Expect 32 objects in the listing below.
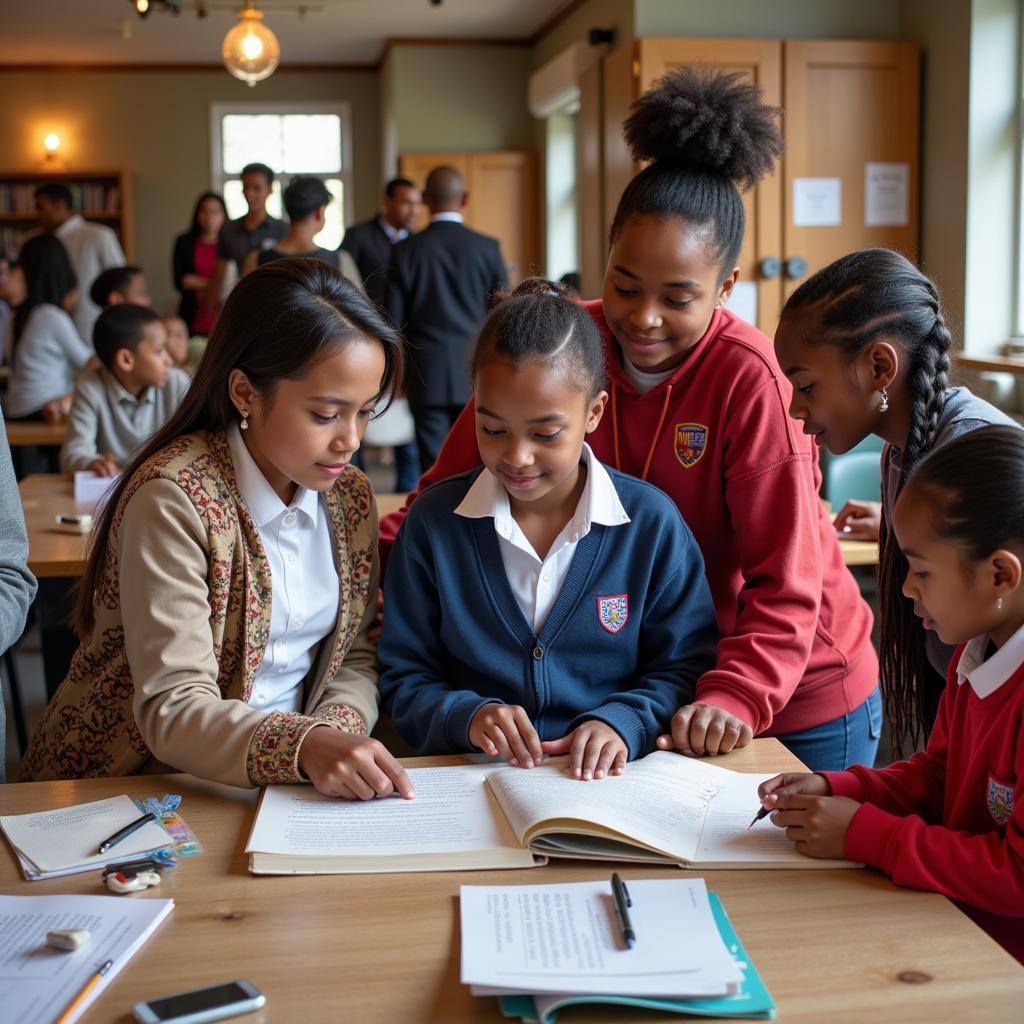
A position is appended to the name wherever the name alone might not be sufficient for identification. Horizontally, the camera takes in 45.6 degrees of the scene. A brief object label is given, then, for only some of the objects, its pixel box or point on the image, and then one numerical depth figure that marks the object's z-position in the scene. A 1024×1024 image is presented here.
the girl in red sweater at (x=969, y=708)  1.07
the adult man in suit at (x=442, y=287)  5.34
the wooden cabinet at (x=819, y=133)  4.97
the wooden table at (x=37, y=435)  4.11
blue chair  3.19
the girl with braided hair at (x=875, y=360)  1.46
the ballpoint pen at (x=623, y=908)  0.94
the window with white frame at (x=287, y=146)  10.30
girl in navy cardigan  1.47
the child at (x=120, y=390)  3.69
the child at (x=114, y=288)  5.26
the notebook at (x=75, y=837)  1.12
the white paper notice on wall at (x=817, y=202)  5.06
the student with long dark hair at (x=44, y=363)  5.11
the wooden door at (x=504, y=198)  8.50
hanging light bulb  5.25
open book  1.11
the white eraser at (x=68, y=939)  0.96
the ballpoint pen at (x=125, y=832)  1.14
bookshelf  10.17
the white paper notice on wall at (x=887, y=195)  5.01
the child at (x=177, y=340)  5.14
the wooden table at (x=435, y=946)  0.89
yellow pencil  0.86
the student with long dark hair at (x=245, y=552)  1.40
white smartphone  0.86
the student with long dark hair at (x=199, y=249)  8.52
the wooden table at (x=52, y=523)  2.45
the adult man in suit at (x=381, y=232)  6.11
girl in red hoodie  1.57
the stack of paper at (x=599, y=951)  0.88
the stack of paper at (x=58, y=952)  0.89
